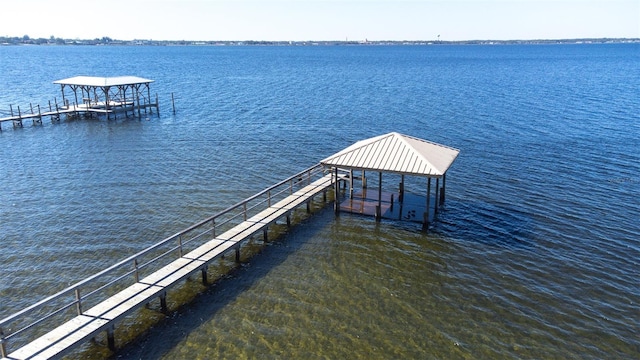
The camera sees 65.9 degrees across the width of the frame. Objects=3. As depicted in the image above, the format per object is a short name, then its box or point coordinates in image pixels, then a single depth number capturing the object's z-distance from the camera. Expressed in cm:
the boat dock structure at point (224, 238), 1298
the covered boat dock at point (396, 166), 2041
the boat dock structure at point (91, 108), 4656
